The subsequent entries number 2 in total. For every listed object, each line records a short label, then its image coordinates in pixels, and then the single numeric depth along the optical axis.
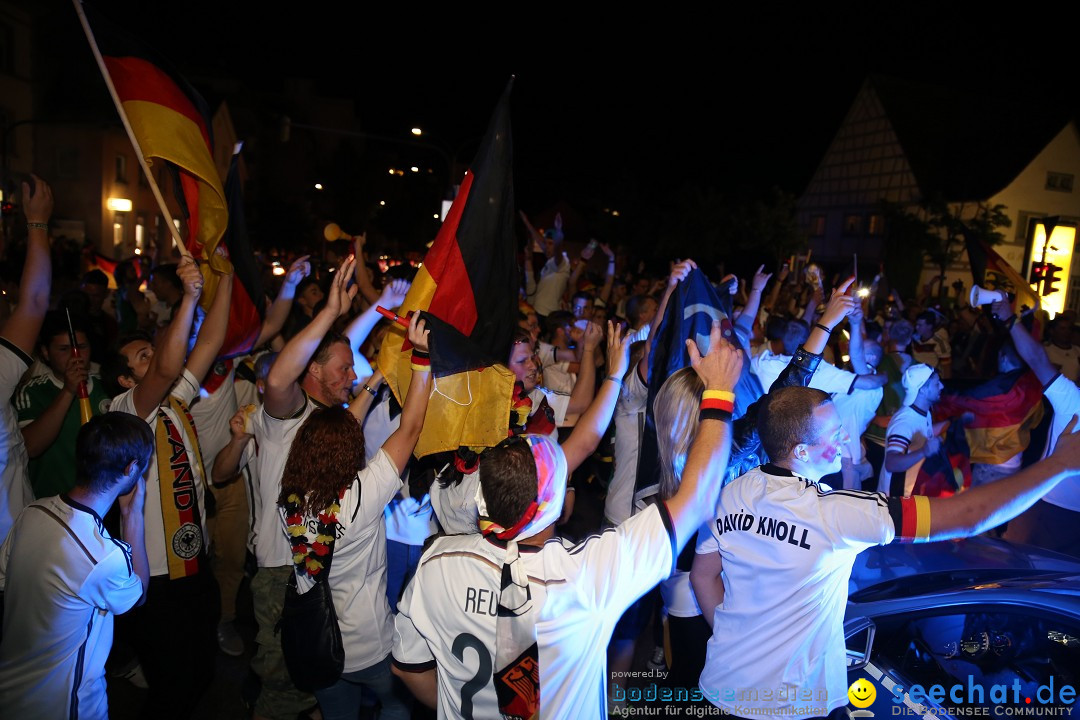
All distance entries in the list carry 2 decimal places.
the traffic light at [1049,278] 8.74
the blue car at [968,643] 2.90
